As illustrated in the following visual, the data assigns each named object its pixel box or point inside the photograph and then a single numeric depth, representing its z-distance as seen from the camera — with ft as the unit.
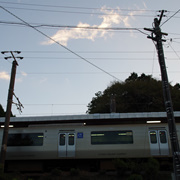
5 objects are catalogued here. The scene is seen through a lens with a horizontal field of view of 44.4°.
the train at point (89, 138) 45.65
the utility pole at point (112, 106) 63.98
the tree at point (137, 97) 108.74
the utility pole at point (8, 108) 36.27
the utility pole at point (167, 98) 26.35
